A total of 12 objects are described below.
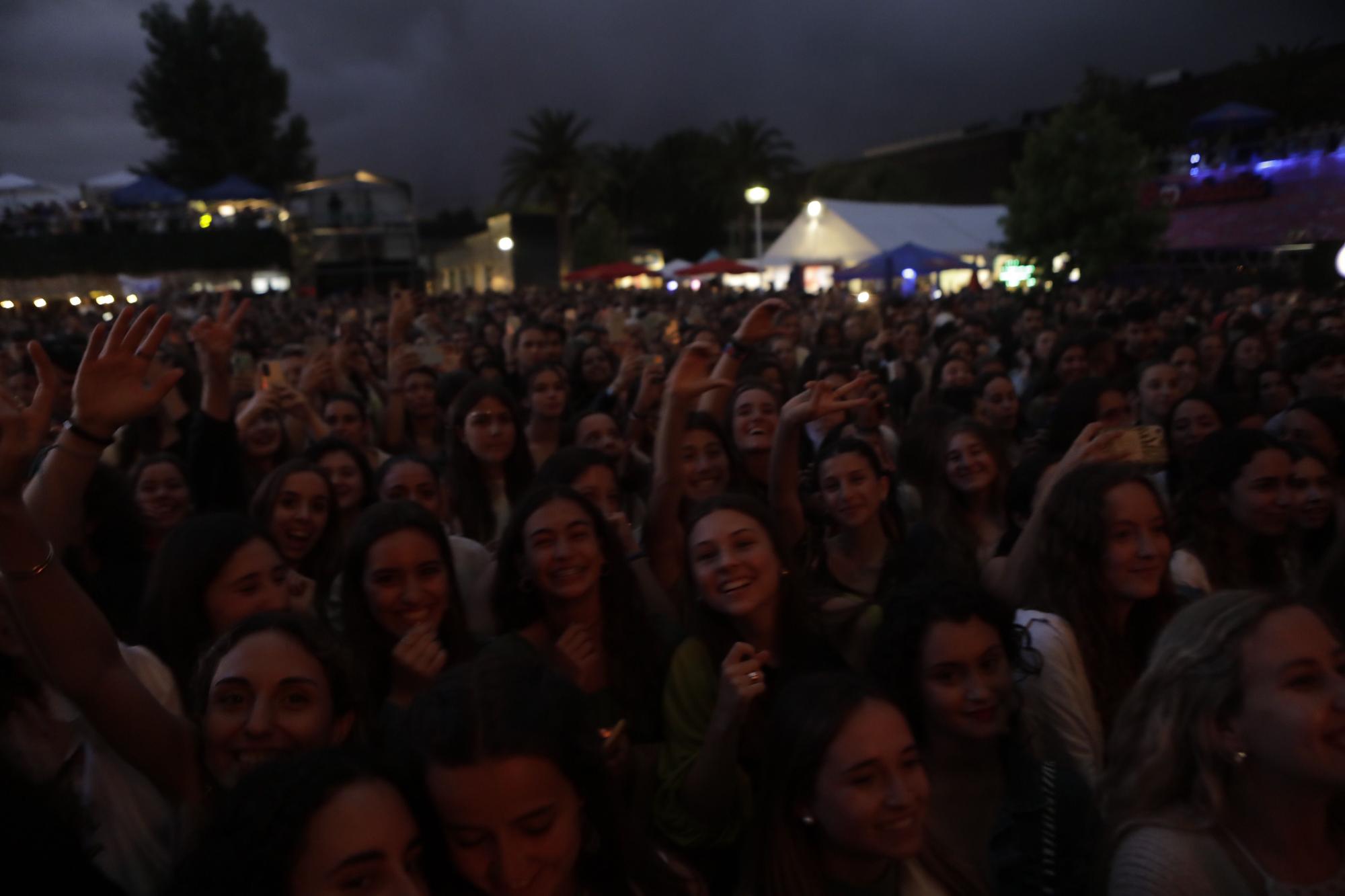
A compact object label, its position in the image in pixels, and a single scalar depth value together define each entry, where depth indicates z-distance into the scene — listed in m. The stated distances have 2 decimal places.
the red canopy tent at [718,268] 28.80
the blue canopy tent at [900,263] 26.17
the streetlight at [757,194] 24.40
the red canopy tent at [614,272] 30.31
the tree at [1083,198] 26.84
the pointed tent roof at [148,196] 33.62
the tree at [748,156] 53.34
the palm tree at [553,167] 47.81
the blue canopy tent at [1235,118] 33.00
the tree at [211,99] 52.12
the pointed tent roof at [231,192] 36.47
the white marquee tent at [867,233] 28.95
